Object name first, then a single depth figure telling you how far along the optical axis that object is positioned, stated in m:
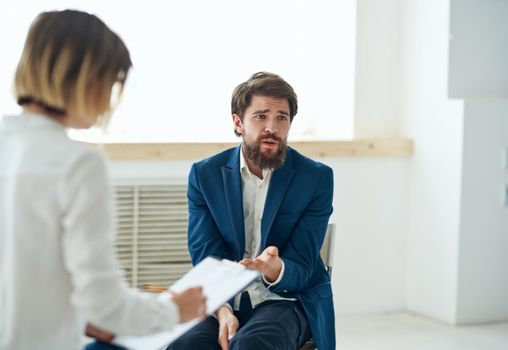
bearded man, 2.28
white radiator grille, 3.60
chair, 2.57
